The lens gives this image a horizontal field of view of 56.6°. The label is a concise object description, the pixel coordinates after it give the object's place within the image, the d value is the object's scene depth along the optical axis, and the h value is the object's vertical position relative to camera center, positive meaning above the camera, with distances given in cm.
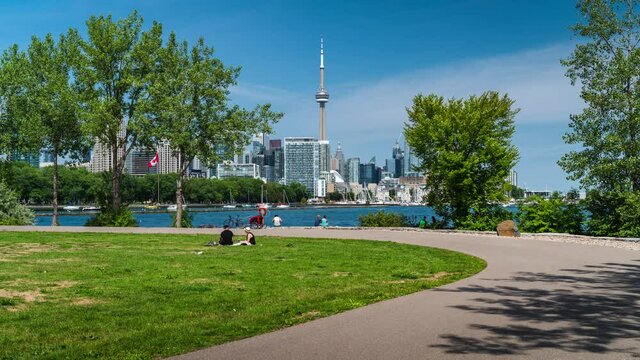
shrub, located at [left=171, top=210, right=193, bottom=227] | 4097 -170
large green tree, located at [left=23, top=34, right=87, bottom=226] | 3981 +656
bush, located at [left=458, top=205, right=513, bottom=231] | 3425 -131
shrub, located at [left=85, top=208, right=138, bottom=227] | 4016 -159
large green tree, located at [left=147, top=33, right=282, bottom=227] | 3806 +544
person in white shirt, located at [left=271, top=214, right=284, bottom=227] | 4341 -186
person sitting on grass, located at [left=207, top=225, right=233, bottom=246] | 2403 -174
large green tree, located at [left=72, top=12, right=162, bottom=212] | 3947 +813
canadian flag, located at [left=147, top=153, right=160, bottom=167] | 5144 +303
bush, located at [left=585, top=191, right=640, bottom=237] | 2681 -81
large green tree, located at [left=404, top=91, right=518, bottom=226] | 3431 +268
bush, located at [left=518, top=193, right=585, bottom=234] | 3108 -109
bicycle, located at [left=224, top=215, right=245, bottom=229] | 4331 -210
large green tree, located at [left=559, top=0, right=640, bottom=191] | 2767 +420
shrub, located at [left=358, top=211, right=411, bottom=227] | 4088 -169
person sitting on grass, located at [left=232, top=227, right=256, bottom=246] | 2421 -186
